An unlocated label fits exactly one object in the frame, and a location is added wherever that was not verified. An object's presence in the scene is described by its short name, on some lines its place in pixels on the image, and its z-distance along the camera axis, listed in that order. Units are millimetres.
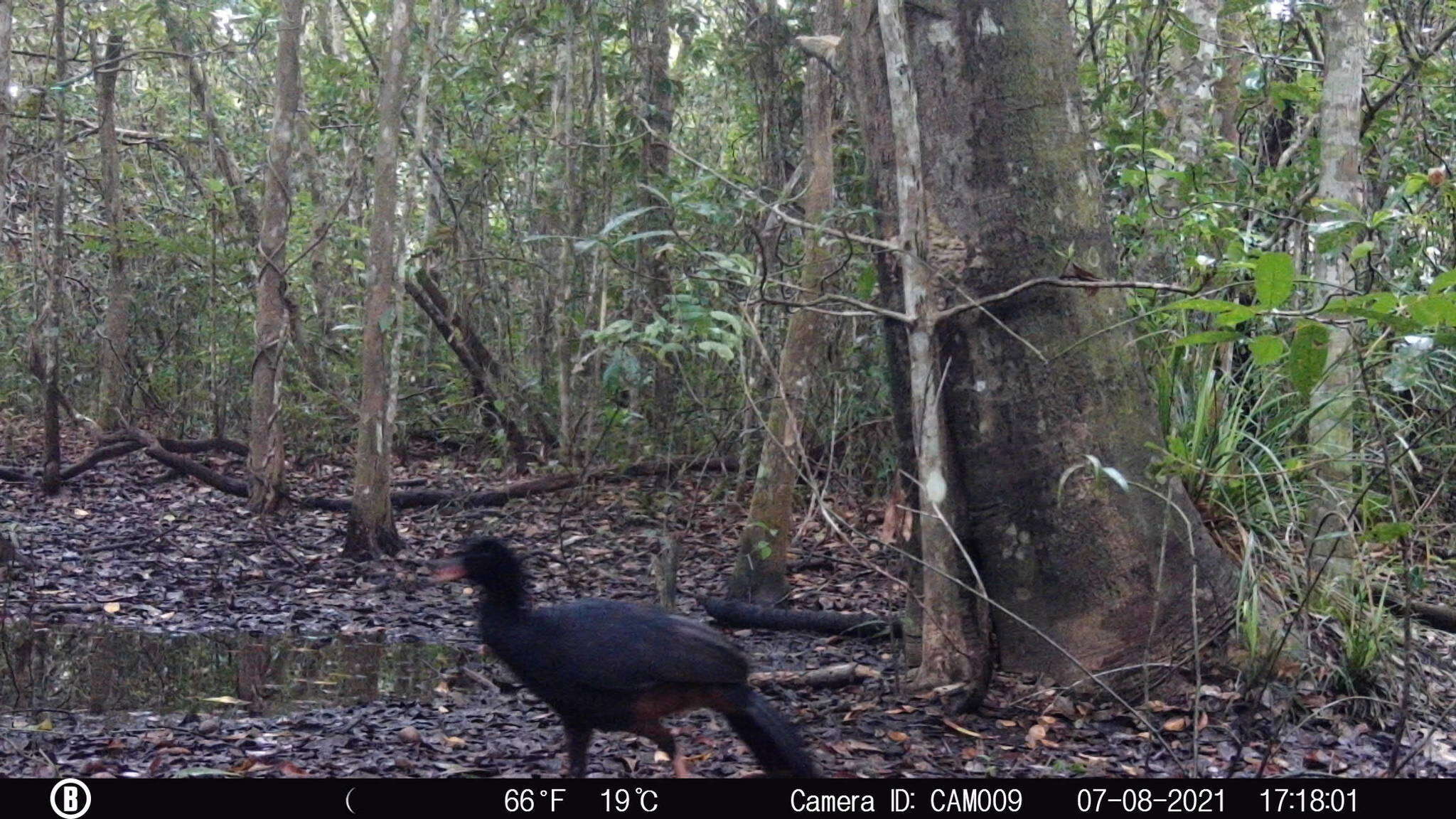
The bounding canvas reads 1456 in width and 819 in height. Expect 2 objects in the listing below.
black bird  3465
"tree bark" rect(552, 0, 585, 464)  9102
